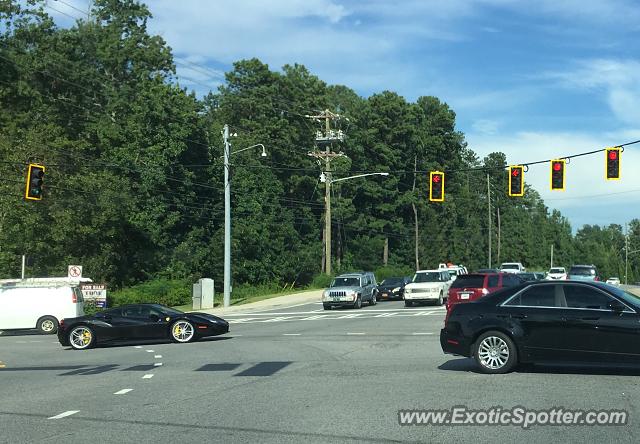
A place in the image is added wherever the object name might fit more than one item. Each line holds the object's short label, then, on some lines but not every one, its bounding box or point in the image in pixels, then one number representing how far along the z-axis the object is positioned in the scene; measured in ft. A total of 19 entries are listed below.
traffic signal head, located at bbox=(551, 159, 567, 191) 102.12
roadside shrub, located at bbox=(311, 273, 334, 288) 193.67
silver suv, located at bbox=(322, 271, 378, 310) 120.16
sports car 66.28
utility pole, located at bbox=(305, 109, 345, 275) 178.70
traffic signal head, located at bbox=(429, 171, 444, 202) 112.47
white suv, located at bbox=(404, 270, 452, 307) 116.67
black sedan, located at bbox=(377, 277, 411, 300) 144.51
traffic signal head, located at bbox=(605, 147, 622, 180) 94.07
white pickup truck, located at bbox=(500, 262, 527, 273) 187.36
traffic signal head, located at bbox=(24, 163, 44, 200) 84.07
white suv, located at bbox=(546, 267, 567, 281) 175.21
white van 87.45
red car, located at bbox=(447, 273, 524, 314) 79.92
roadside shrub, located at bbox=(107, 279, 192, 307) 134.51
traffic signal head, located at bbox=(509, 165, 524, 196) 109.60
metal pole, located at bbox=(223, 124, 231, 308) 130.41
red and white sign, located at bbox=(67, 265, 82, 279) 107.55
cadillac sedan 37.22
